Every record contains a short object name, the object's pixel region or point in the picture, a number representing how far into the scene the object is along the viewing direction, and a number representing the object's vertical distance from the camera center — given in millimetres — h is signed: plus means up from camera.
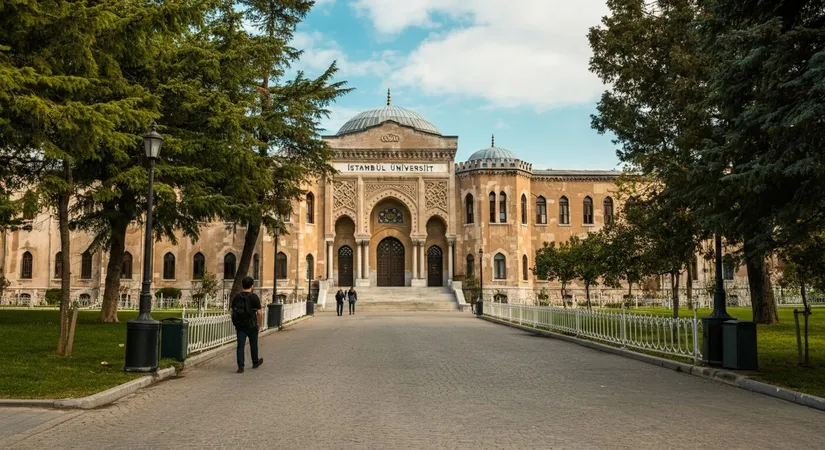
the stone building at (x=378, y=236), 43500 +2922
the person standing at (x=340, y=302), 33906 -1027
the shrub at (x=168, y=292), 42216 -557
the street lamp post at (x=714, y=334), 10695 -889
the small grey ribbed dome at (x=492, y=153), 48384 +8948
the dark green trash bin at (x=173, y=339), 11750 -963
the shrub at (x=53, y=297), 38938 -721
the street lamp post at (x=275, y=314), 21656 -1030
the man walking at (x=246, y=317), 11227 -567
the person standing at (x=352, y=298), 34781 -857
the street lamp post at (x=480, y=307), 32469 -1293
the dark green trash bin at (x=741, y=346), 10141 -1025
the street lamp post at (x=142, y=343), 10272 -895
